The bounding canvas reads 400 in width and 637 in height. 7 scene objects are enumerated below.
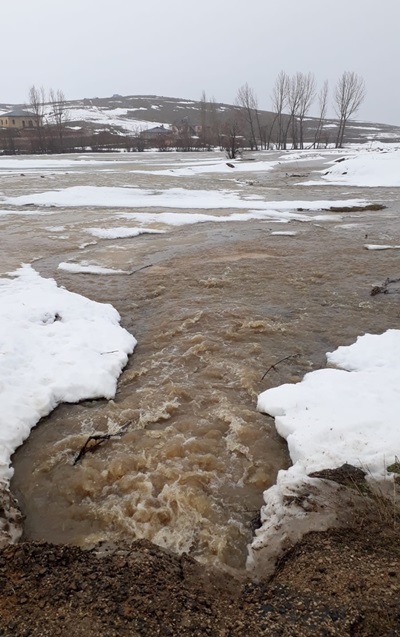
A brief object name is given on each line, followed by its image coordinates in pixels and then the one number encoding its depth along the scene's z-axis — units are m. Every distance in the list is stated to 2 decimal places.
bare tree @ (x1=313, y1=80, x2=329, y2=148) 77.49
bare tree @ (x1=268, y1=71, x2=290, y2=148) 74.81
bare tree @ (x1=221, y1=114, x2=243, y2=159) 47.01
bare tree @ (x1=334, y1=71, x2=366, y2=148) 71.38
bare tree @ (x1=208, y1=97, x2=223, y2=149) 71.50
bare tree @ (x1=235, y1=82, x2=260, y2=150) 72.46
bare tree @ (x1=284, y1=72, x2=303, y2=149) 74.75
